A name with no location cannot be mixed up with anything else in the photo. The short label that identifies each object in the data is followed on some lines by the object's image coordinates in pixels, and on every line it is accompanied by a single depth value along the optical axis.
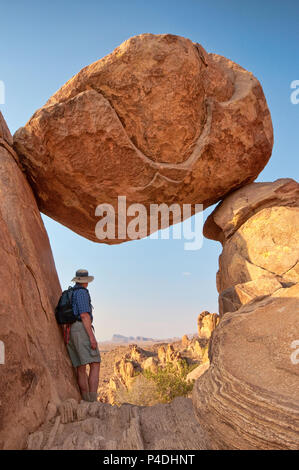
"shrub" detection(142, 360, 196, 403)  14.93
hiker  4.41
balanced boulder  5.16
